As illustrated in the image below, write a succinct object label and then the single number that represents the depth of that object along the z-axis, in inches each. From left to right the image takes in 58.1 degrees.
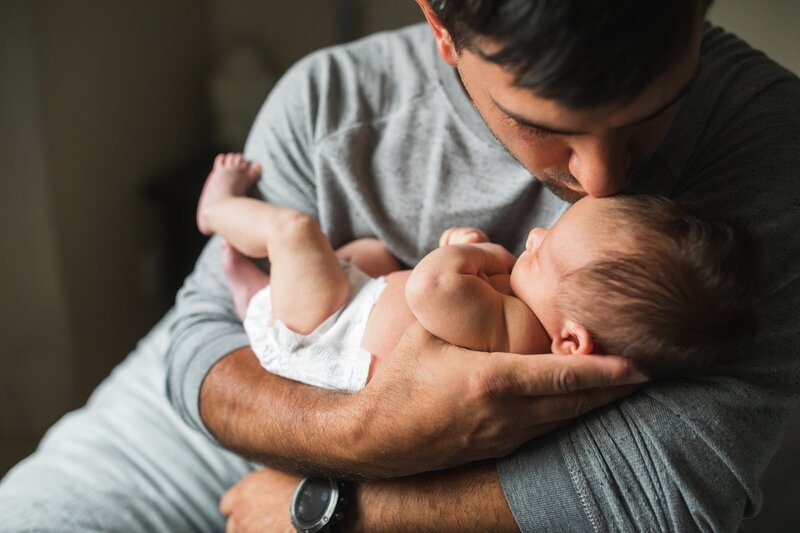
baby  35.5
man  33.3
